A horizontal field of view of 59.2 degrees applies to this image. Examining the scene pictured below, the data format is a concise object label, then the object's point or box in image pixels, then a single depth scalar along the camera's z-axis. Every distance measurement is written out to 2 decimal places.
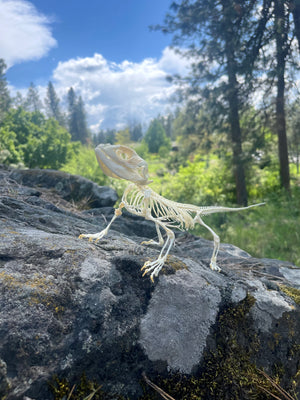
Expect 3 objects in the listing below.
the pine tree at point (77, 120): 39.66
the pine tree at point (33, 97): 47.31
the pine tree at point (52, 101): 46.28
